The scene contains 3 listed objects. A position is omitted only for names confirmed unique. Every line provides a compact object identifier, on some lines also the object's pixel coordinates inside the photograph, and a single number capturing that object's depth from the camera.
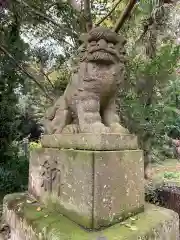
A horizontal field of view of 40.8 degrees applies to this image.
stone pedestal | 1.69
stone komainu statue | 1.99
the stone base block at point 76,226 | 1.62
